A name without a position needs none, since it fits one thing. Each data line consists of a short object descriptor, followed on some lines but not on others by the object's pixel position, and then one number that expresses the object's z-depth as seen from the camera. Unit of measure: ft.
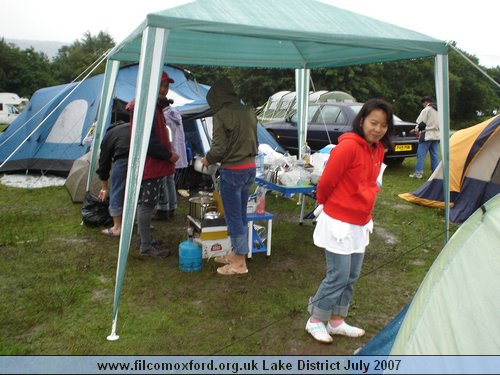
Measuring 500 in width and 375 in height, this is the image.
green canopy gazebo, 9.10
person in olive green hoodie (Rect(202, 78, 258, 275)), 11.46
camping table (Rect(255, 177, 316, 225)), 13.69
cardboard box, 13.52
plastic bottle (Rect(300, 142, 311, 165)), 16.69
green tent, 5.13
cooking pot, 13.99
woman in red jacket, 8.27
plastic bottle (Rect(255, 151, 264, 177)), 15.35
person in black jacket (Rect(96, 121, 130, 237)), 14.42
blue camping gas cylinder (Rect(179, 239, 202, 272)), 12.89
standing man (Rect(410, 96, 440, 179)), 26.18
